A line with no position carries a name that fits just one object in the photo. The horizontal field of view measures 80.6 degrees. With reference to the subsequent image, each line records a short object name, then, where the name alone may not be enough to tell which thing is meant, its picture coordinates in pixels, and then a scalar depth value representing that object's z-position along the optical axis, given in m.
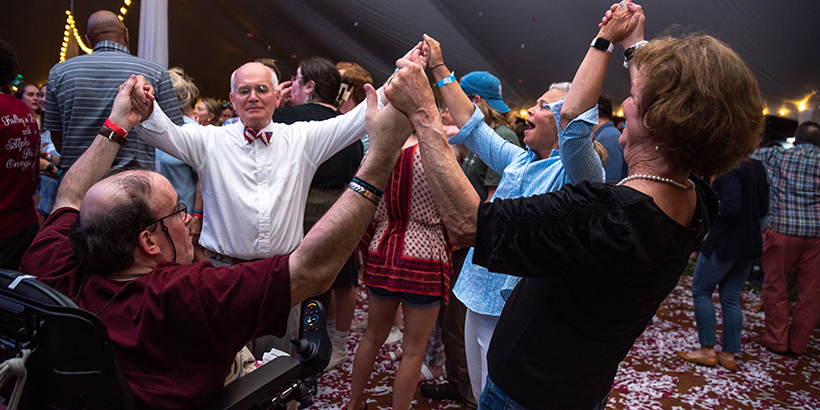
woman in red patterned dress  2.19
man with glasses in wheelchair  0.97
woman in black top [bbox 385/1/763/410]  0.85
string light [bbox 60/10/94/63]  6.65
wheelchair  0.84
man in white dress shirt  1.96
